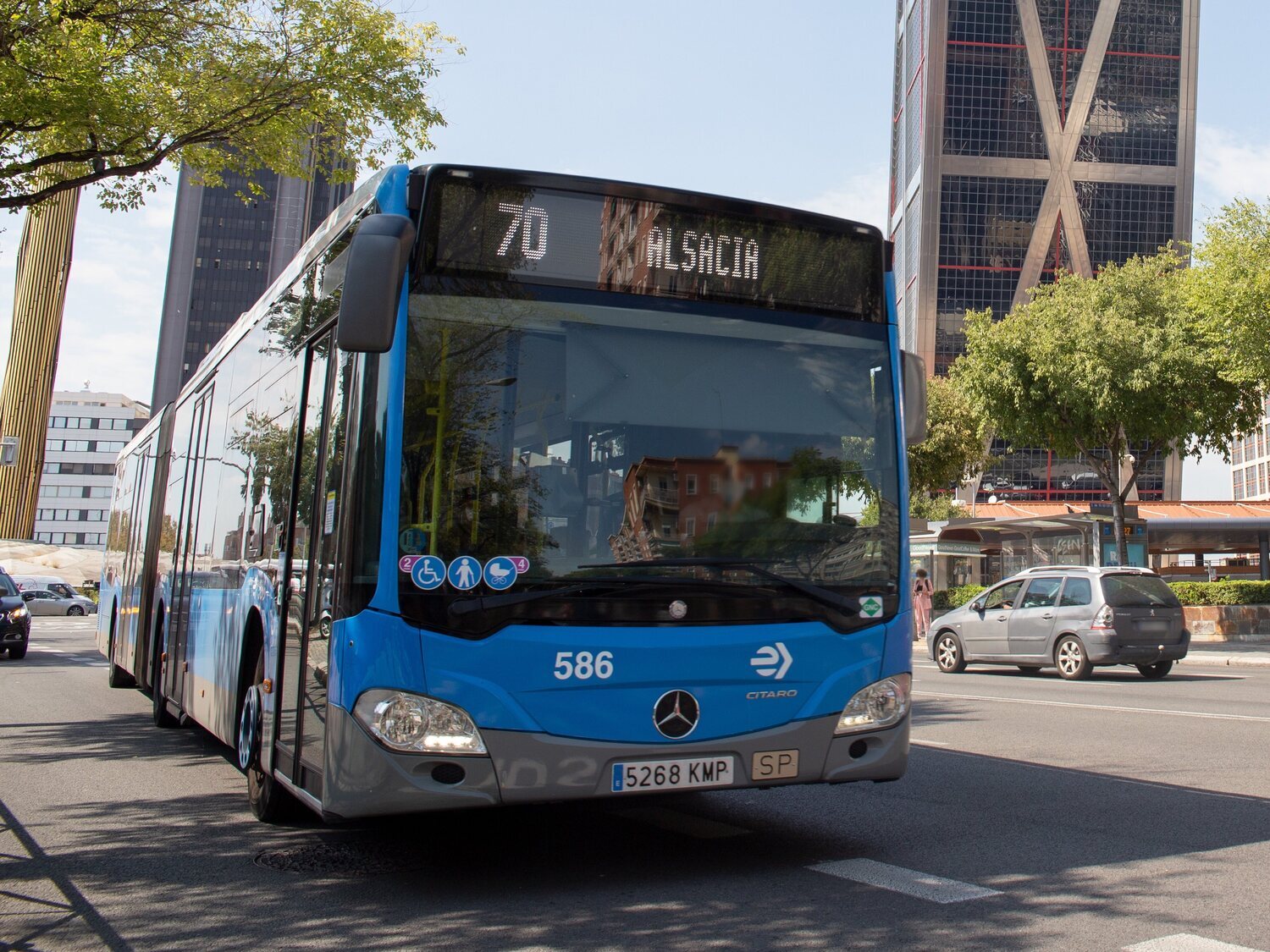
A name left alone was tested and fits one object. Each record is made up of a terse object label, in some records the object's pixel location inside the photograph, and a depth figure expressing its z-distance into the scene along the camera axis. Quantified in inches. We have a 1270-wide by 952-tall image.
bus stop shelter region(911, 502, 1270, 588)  1237.7
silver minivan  682.2
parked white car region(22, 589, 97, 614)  2071.9
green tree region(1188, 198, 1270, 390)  983.0
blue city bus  194.2
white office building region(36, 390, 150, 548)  5728.3
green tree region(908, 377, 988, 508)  2010.3
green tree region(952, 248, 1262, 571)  1178.0
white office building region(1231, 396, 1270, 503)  6304.1
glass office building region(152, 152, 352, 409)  5949.8
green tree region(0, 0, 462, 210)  504.7
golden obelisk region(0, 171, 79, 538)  2898.6
